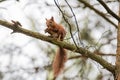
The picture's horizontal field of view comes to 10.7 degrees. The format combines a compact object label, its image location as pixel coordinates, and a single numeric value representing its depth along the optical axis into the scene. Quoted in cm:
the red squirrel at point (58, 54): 687
